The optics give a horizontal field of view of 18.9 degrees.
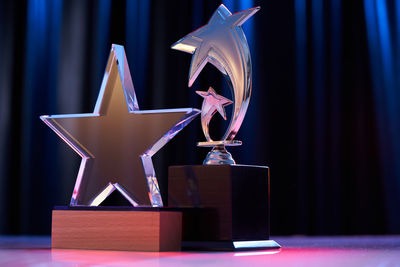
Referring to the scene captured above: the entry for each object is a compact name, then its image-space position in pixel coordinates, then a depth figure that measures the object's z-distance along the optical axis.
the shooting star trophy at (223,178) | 1.14
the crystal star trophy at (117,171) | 1.13
